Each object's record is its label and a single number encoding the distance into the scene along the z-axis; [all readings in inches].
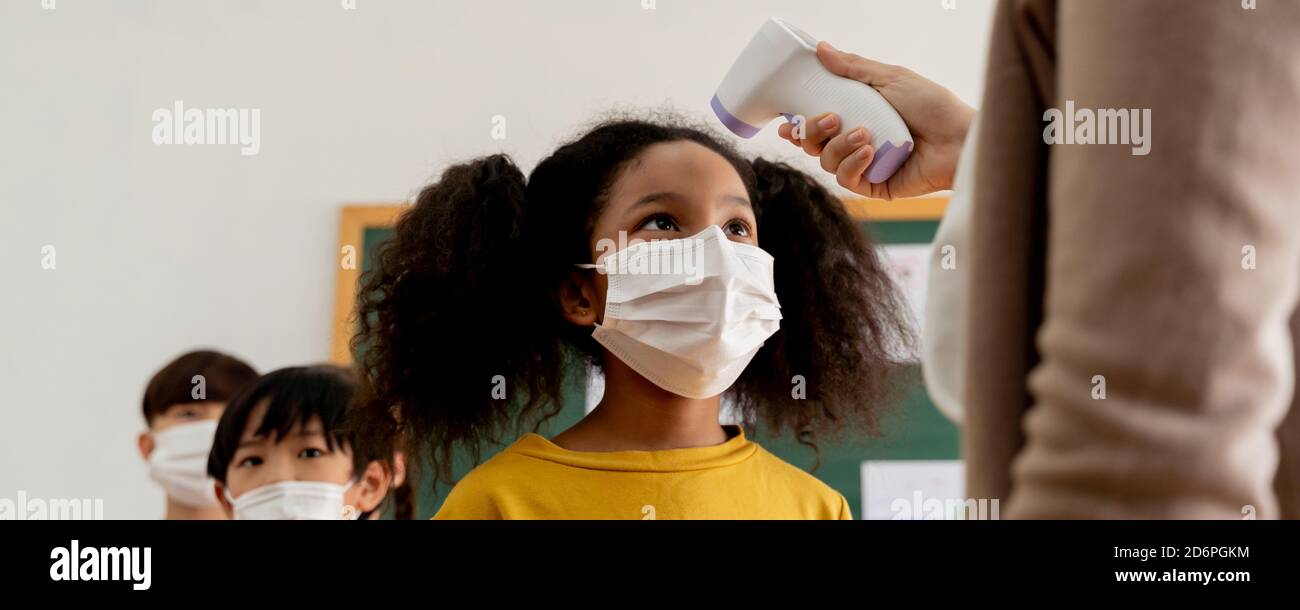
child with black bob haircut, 68.2
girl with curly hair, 47.3
